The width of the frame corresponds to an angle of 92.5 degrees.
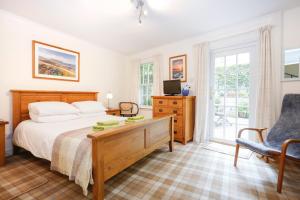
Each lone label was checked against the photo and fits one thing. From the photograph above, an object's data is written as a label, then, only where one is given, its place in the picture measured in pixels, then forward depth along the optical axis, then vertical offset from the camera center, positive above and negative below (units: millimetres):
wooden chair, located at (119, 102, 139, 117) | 4531 -300
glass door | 2971 +92
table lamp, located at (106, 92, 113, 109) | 4008 +101
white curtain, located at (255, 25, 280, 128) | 2502 +240
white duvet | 1826 -486
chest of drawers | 3160 -292
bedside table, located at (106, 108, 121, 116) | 3740 -349
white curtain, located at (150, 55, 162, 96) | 4055 +657
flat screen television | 3490 +287
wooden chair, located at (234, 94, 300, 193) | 1789 -510
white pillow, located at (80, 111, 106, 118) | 2975 -341
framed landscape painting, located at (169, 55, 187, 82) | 3689 +822
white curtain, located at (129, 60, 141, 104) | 4617 +581
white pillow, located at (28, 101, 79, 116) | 2371 -173
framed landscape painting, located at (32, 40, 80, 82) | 2824 +784
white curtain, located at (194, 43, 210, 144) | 3252 +130
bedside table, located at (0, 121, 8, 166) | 2109 -657
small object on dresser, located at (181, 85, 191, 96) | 3393 +182
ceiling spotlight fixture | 2232 +1505
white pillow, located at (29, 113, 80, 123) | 2344 -332
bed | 1403 -508
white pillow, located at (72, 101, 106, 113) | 3029 -176
